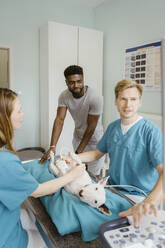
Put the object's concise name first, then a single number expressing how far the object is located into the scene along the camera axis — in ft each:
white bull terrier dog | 3.00
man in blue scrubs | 3.79
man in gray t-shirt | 6.21
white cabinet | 9.30
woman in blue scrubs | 2.81
